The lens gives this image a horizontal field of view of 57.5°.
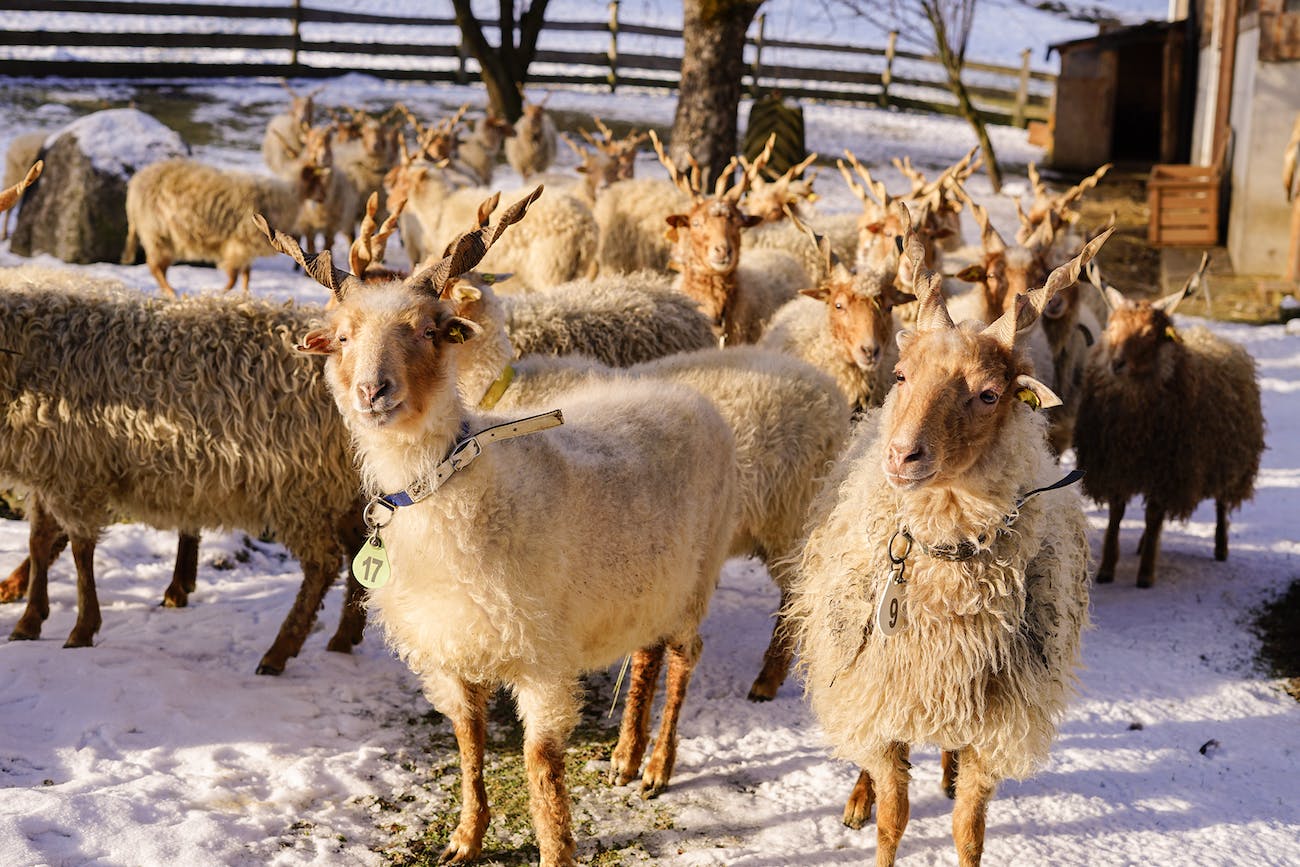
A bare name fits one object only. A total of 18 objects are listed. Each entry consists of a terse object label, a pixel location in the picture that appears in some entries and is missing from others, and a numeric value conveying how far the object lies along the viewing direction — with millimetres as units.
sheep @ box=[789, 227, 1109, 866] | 3479
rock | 12289
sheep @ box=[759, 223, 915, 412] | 6219
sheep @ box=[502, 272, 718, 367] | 6336
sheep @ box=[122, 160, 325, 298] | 11328
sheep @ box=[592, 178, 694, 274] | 10172
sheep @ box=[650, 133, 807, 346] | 7720
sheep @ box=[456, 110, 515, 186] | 17125
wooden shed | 19188
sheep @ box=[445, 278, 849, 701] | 5156
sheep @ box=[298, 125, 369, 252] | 13422
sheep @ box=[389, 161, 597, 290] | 9656
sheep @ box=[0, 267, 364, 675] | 5199
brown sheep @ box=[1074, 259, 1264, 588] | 6910
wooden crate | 14695
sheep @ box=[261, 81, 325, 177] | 15828
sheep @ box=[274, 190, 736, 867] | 3568
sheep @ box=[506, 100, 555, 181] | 17531
